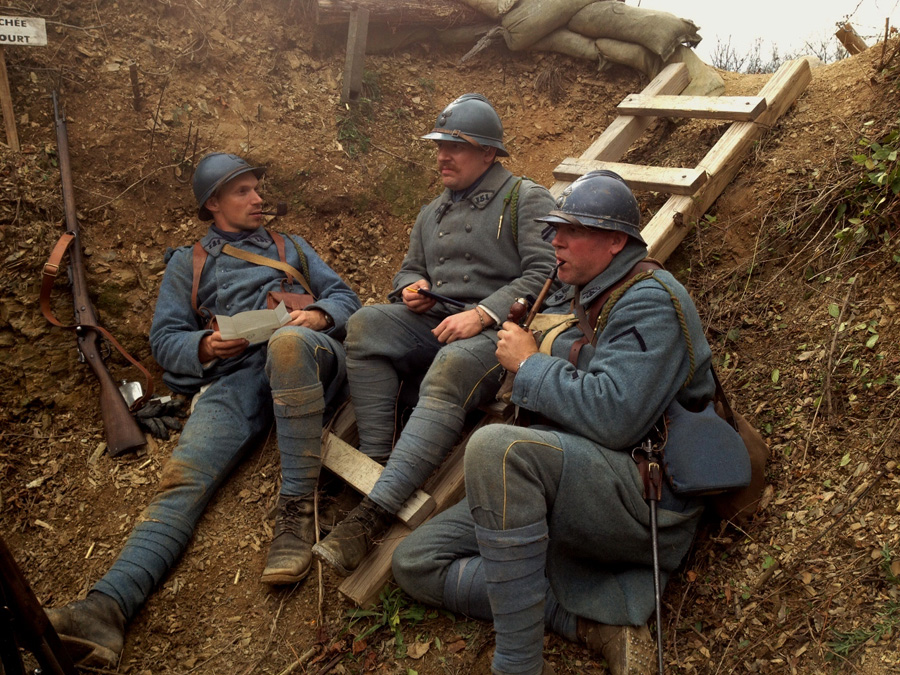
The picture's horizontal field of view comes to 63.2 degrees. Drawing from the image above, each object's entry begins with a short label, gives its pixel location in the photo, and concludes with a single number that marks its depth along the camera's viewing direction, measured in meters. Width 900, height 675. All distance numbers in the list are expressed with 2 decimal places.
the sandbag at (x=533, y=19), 6.55
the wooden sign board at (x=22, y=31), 4.50
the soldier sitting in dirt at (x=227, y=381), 3.43
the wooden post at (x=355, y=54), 6.05
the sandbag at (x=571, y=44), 6.62
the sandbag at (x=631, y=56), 6.35
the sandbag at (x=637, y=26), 6.19
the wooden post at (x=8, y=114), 4.61
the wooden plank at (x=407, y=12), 6.21
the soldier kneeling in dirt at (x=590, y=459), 2.67
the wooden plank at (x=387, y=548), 3.35
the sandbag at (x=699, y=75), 6.02
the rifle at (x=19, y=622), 2.37
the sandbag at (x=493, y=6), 6.69
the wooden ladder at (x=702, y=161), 4.65
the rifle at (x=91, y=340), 4.10
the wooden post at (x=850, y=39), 5.90
